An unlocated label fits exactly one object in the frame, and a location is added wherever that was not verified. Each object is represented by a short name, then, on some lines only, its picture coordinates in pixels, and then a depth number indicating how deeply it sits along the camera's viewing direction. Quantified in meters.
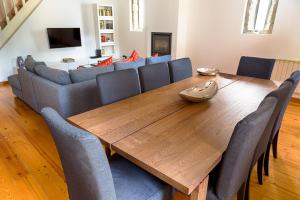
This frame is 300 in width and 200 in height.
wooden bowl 1.62
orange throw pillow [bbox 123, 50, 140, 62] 3.30
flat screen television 5.12
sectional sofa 2.44
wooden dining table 0.91
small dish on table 2.56
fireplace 4.94
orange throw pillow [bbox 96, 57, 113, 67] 3.04
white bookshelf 5.73
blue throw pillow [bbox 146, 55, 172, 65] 3.18
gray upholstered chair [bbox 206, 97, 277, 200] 0.89
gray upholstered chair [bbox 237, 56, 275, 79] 2.54
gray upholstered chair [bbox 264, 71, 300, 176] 1.52
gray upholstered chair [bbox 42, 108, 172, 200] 0.75
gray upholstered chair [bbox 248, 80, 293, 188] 1.25
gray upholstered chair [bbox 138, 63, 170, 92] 2.05
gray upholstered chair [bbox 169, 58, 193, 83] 2.43
